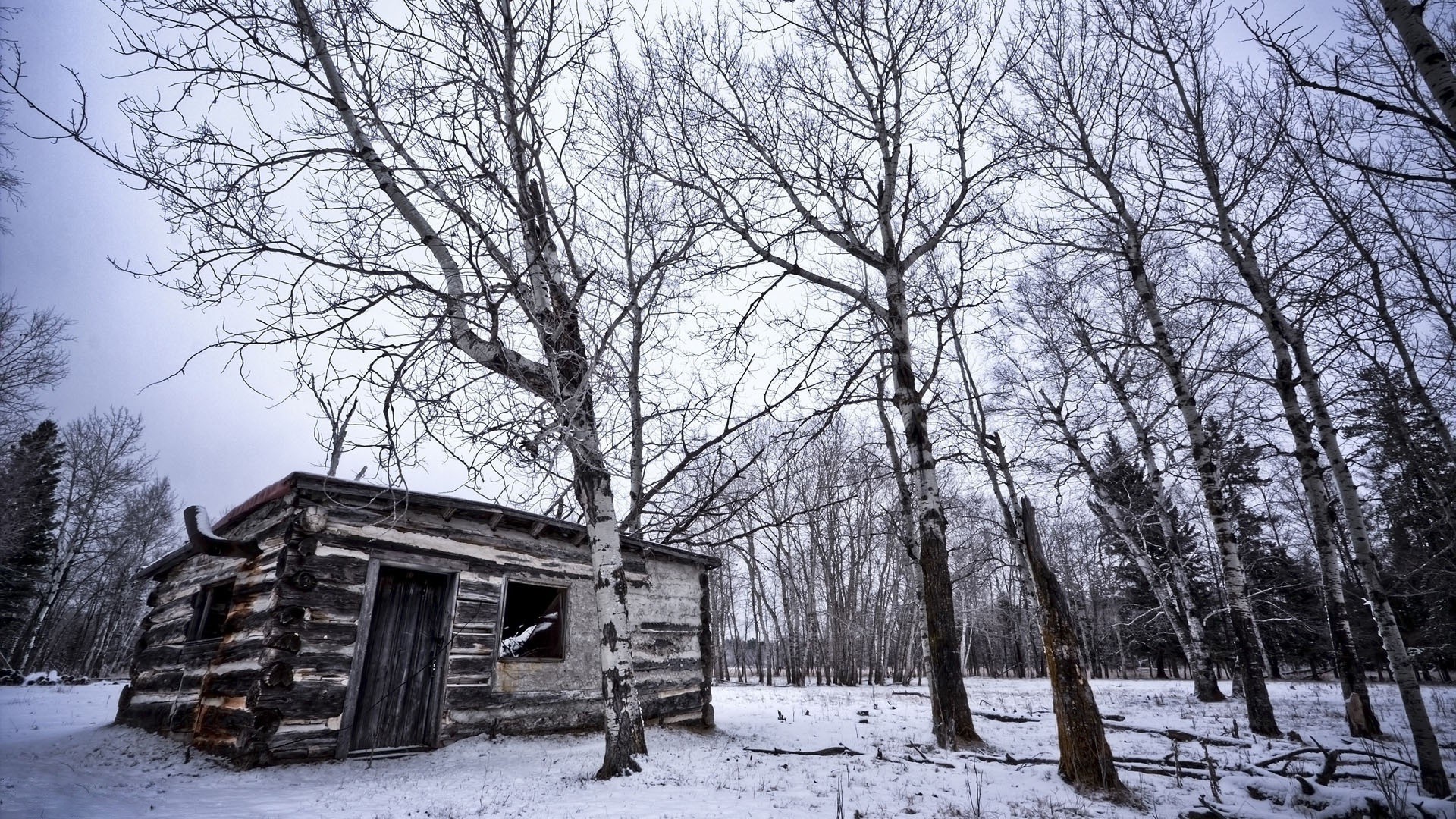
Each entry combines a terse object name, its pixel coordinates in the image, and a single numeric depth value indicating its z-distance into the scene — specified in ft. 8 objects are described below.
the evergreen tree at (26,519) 54.03
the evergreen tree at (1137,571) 50.60
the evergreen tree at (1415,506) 36.45
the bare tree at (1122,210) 29.91
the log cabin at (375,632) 23.57
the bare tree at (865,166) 27.30
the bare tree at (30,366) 40.16
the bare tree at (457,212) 13.07
